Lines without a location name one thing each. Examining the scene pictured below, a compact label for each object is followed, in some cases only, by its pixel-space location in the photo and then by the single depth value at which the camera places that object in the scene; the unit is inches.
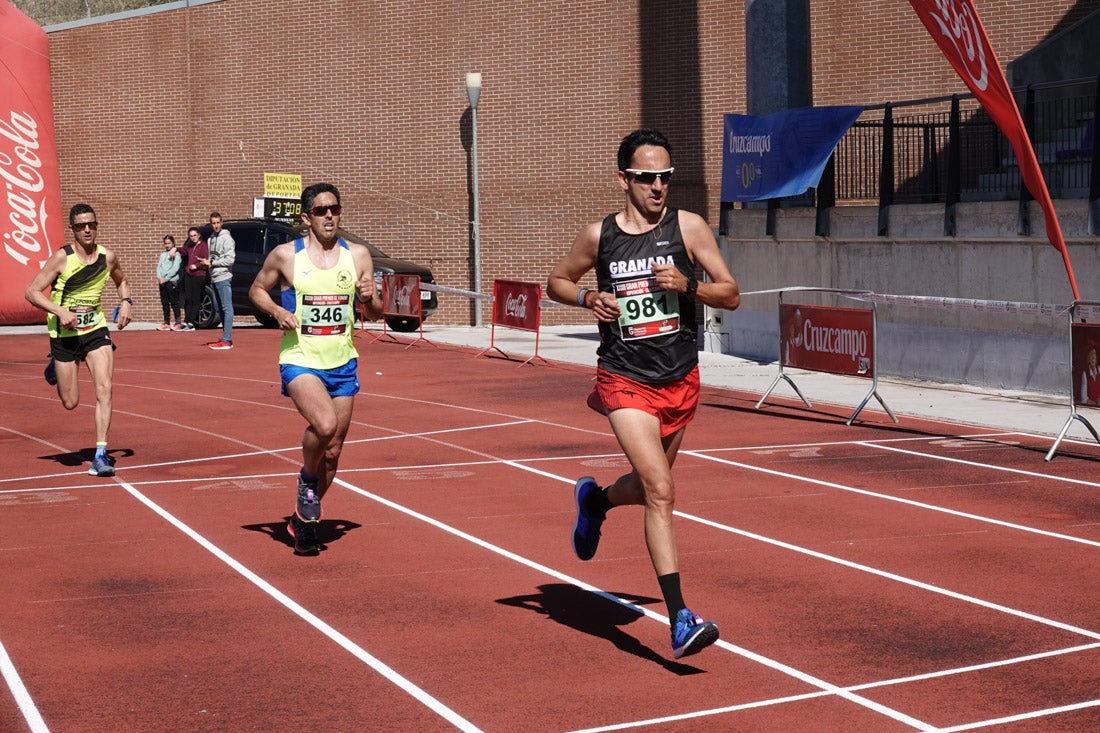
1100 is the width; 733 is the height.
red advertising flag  557.3
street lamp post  1244.5
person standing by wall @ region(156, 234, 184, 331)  1200.8
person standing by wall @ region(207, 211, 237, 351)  1005.2
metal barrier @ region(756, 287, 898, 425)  604.4
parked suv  1169.4
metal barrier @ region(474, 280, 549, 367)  928.3
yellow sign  1307.8
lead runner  268.8
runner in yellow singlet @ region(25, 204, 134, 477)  486.0
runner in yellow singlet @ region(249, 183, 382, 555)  357.1
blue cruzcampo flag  794.8
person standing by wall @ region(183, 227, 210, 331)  1167.6
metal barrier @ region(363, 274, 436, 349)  1069.8
